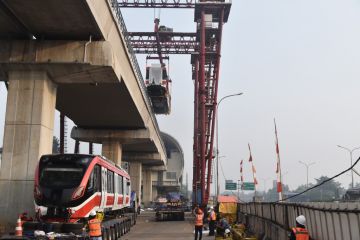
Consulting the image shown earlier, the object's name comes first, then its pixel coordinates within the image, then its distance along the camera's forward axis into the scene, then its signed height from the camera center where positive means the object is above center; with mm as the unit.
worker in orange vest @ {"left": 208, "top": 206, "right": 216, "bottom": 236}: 24002 -469
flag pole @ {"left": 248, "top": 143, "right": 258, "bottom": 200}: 30762 +2852
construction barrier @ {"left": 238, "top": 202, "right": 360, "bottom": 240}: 8461 -137
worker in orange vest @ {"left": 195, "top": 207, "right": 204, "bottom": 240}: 19391 -292
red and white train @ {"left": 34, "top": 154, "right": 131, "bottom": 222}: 15828 +1100
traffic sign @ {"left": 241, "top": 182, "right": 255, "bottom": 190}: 72062 +4571
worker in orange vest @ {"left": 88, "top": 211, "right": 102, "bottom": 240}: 13234 -367
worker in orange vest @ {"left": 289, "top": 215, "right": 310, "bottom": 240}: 8773 -344
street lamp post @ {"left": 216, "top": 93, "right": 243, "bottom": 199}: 37578 +4867
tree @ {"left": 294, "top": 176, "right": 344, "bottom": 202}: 147875 +8180
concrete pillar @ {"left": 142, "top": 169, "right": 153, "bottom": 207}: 86000 +5598
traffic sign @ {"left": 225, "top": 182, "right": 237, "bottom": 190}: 76125 +4868
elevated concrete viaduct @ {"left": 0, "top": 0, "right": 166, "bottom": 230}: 18578 +6723
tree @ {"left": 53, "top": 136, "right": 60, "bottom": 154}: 104369 +17114
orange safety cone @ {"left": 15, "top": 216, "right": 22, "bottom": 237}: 12016 -366
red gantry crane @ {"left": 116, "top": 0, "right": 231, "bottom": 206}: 43531 +17493
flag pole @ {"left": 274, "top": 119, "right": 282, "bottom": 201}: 21970 +2232
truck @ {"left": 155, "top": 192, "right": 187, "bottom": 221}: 39844 +406
